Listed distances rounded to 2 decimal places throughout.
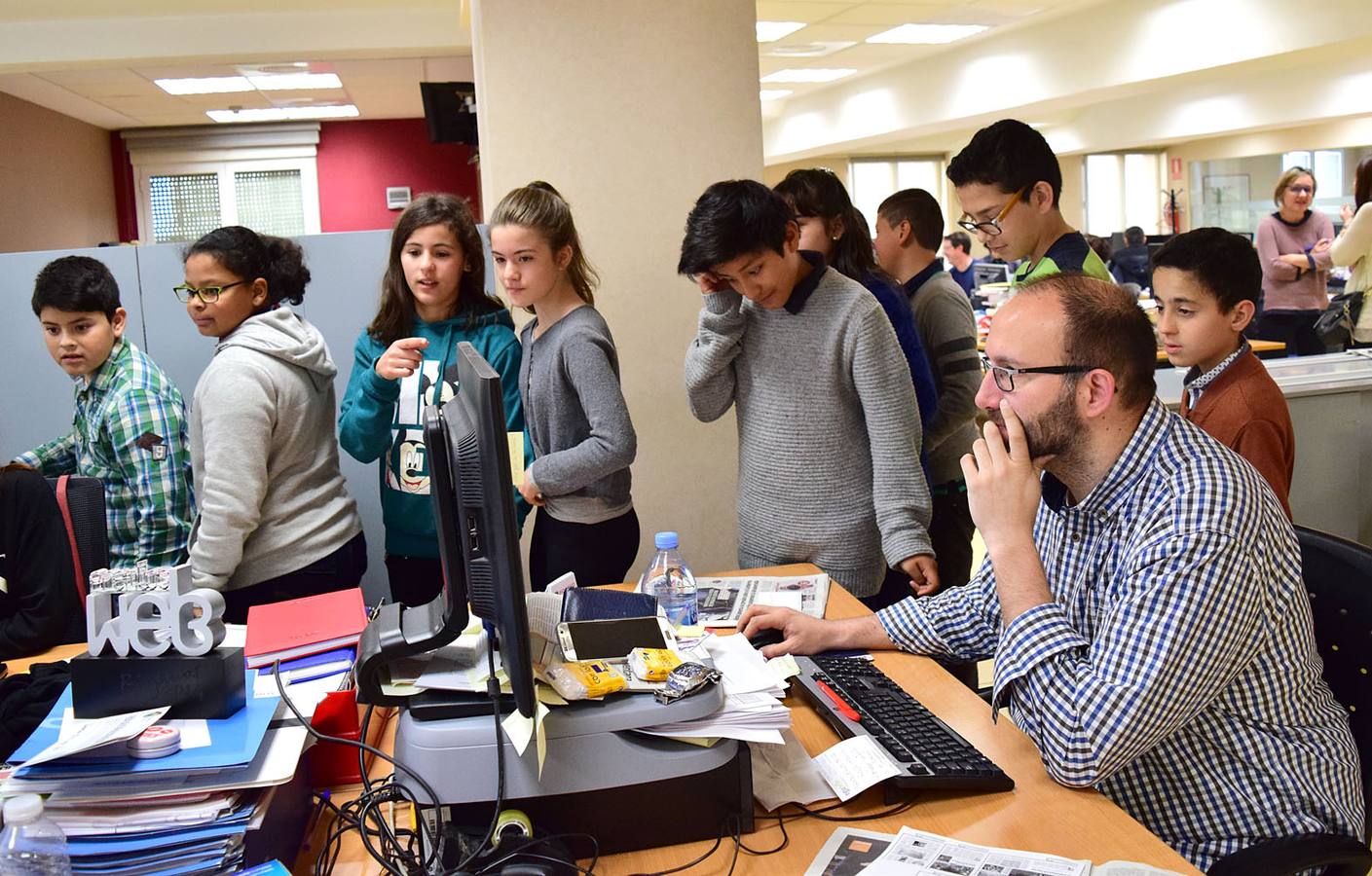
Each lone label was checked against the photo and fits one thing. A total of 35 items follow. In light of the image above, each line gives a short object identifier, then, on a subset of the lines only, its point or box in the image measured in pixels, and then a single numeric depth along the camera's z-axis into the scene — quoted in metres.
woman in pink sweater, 6.91
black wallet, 1.67
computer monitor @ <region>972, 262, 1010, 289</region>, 10.69
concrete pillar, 3.35
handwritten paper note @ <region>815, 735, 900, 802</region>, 1.33
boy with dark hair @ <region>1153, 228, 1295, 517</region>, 2.21
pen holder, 1.42
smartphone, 1.35
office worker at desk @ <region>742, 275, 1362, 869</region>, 1.25
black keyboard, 1.33
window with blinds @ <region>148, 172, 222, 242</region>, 10.40
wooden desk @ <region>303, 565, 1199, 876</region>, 1.20
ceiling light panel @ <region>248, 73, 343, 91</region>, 8.09
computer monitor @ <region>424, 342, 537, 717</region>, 1.03
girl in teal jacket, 2.38
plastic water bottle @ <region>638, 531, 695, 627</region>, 2.01
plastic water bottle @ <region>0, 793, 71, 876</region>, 1.04
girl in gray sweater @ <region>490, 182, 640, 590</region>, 2.28
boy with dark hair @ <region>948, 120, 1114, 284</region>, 2.42
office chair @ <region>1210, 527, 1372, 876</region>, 1.47
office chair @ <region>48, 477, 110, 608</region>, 2.21
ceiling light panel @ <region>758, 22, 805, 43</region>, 7.99
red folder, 1.69
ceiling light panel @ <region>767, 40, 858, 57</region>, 8.90
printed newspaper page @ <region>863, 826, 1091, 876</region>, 1.14
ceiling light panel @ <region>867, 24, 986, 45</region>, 8.55
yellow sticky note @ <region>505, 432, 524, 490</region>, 1.96
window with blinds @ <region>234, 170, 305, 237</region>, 10.49
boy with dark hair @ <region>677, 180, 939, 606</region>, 2.16
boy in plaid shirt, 2.41
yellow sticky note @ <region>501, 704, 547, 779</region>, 1.13
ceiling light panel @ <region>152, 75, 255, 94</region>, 8.17
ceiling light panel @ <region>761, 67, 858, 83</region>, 10.45
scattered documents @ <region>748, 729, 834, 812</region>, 1.33
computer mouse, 1.80
